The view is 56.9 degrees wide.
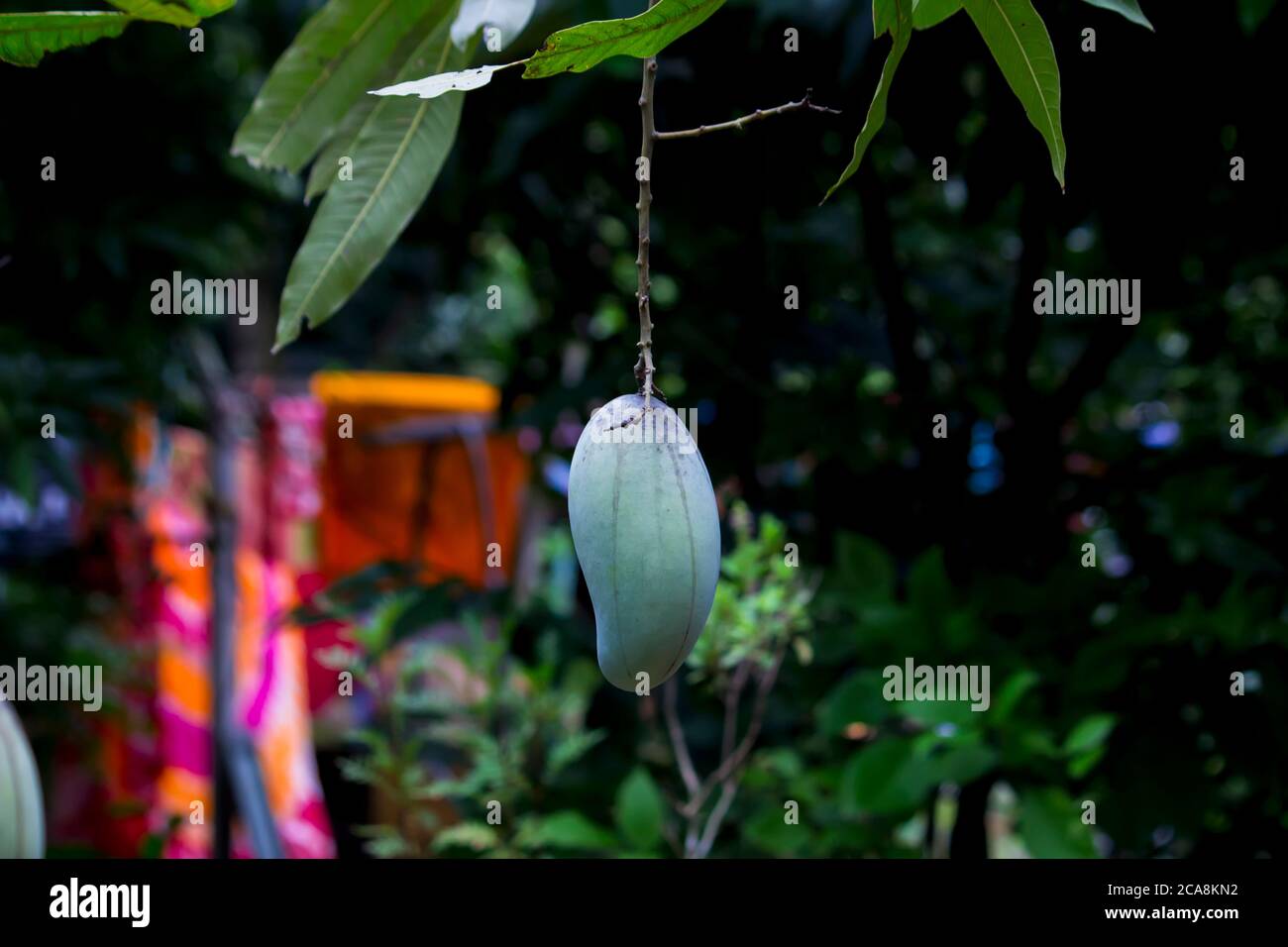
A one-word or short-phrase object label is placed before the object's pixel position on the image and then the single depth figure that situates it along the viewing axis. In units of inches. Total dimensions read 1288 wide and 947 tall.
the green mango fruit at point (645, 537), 19.6
